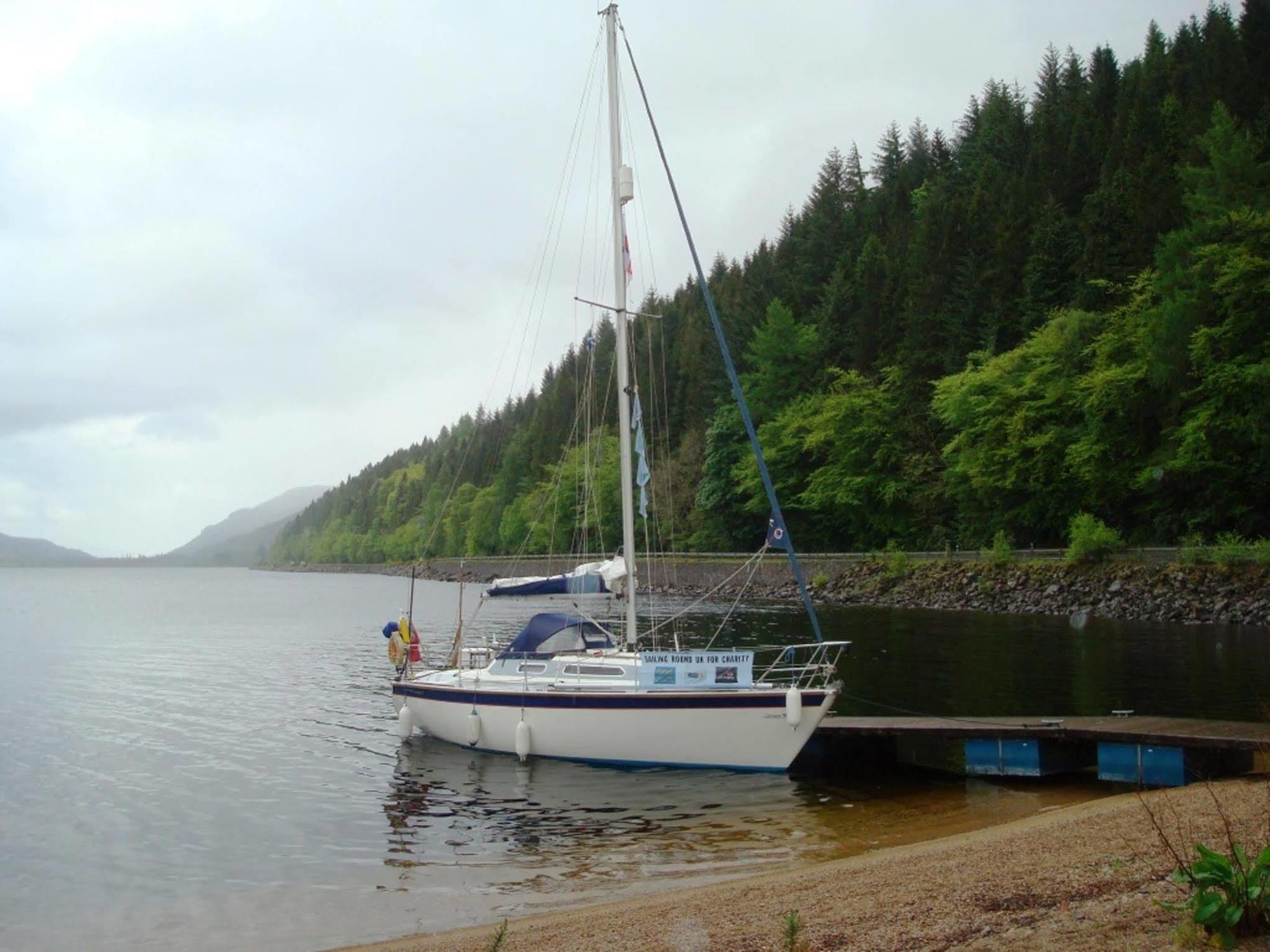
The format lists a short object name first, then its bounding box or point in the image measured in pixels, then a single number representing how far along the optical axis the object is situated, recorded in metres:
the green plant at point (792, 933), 8.48
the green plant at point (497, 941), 9.79
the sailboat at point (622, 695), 21.11
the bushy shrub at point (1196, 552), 47.31
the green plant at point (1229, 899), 7.27
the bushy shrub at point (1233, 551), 45.19
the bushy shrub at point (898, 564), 65.44
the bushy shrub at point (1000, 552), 58.59
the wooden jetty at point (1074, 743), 18.25
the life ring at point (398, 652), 27.83
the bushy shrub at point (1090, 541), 52.06
